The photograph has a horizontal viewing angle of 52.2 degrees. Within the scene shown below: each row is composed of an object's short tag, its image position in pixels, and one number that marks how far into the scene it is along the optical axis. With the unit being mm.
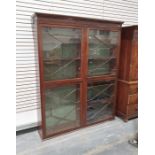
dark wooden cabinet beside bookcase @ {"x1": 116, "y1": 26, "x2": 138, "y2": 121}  2879
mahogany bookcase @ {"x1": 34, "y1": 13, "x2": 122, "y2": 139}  2389
